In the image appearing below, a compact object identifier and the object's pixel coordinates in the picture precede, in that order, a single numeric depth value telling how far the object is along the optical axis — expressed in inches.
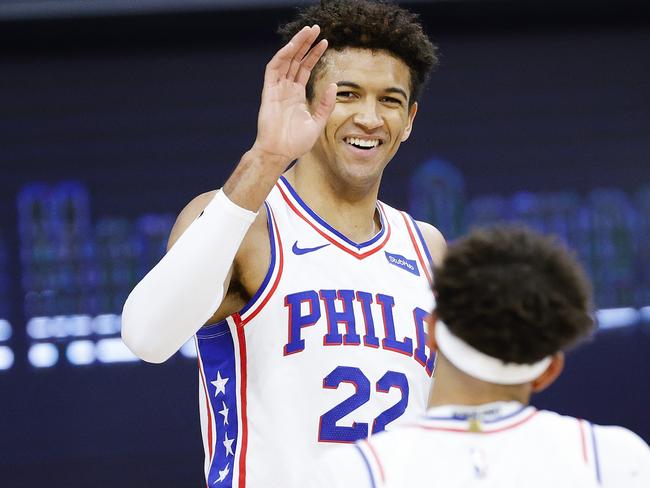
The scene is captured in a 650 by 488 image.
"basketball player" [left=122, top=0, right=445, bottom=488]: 234.5
